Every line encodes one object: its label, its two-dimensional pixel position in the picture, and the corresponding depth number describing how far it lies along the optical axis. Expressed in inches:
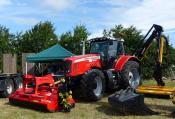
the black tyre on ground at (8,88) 297.7
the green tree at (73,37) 566.3
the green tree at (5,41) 582.1
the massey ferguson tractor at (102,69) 250.3
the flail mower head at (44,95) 212.0
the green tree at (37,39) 602.1
